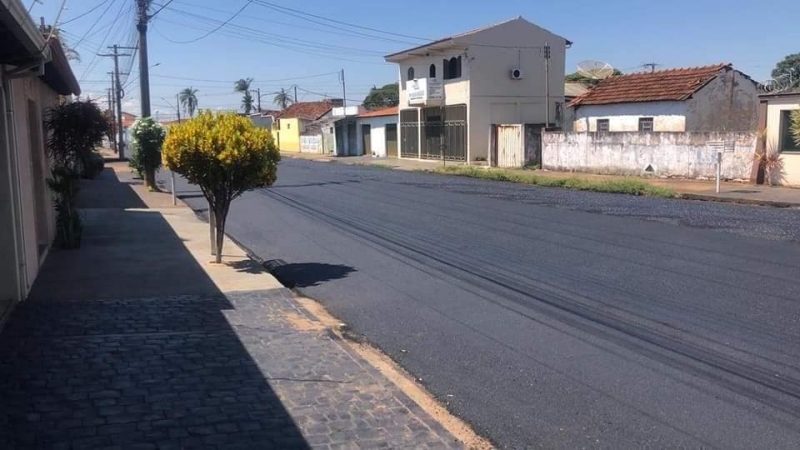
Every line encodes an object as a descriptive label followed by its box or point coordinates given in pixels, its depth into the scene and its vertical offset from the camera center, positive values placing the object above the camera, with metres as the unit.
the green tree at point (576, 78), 55.97 +4.80
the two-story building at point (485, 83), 40.25 +3.05
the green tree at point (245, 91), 122.56 +8.64
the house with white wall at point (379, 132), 51.41 +0.66
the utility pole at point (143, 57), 29.75 +3.50
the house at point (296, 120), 70.56 +2.19
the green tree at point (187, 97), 140.57 +8.91
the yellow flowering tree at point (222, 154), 10.36 -0.13
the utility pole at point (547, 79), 37.66 +2.91
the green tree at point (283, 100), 131.43 +7.55
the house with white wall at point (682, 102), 30.22 +1.37
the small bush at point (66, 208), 12.28 -1.00
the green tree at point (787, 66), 63.94 +5.80
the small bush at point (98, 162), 29.20 -0.63
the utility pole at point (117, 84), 64.56 +5.44
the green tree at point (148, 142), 25.75 +0.13
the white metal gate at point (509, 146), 34.75 -0.35
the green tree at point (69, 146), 12.37 +0.02
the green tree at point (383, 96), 108.57 +6.63
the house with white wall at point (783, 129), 22.17 +0.13
